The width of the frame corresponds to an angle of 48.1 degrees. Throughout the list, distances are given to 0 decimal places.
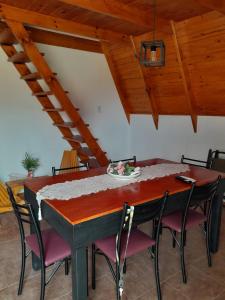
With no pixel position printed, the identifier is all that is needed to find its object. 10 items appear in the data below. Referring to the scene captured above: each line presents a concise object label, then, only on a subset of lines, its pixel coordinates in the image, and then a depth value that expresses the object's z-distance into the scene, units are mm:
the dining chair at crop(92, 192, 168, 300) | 1613
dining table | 1480
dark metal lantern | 2100
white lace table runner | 1800
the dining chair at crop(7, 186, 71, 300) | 1670
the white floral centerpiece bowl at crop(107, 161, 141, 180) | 2186
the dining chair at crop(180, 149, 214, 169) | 3173
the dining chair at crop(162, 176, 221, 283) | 2004
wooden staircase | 2809
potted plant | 3803
